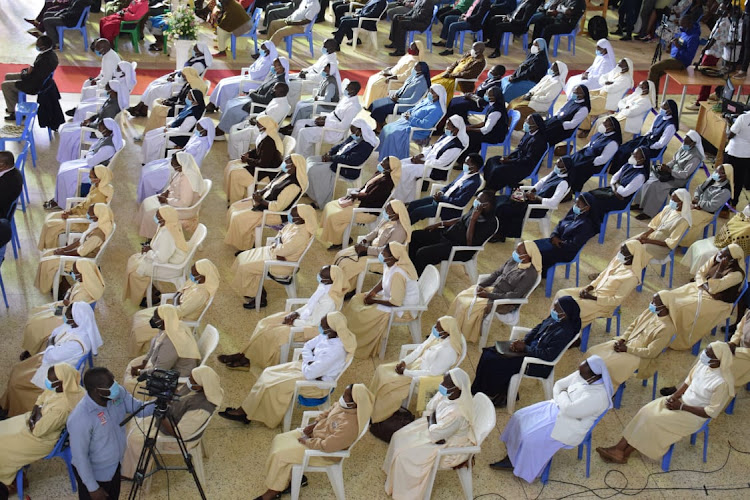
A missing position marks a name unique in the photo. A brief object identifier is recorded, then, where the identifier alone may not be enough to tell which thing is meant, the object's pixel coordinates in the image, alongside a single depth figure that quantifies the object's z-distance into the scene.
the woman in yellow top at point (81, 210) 8.34
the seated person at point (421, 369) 6.64
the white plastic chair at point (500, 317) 7.51
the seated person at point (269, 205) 8.70
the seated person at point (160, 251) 7.69
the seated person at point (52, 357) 6.40
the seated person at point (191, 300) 7.02
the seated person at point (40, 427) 5.71
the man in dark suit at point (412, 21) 13.98
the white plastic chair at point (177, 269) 7.67
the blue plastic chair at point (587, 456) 6.42
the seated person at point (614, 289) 7.57
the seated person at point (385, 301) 7.39
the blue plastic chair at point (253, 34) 13.75
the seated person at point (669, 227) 8.38
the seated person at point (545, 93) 11.16
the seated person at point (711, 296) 7.55
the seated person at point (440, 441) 6.06
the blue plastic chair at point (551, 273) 8.42
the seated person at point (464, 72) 11.71
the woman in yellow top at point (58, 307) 6.93
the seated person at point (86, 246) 7.70
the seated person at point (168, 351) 6.54
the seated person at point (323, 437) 5.91
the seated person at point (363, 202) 8.88
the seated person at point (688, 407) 6.40
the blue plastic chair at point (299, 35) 13.74
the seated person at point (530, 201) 8.91
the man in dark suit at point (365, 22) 14.05
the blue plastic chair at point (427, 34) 14.29
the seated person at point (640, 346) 6.98
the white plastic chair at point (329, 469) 5.94
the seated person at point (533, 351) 6.86
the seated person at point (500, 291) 7.52
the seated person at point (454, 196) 8.91
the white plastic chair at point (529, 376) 6.88
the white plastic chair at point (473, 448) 6.02
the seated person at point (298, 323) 7.09
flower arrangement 12.59
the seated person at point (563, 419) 6.24
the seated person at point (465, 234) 8.23
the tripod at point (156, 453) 5.29
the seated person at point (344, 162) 9.52
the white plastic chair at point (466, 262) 8.24
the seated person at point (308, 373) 6.50
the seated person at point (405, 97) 11.19
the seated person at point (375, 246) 8.06
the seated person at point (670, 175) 9.53
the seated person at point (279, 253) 7.85
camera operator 5.64
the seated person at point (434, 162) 9.54
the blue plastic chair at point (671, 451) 6.64
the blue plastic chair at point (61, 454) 5.83
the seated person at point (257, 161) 9.45
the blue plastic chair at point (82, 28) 13.58
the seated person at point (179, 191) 8.61
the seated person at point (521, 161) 9.77
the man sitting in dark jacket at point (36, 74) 10.62
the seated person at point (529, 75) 11.75
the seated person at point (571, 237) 8.29
